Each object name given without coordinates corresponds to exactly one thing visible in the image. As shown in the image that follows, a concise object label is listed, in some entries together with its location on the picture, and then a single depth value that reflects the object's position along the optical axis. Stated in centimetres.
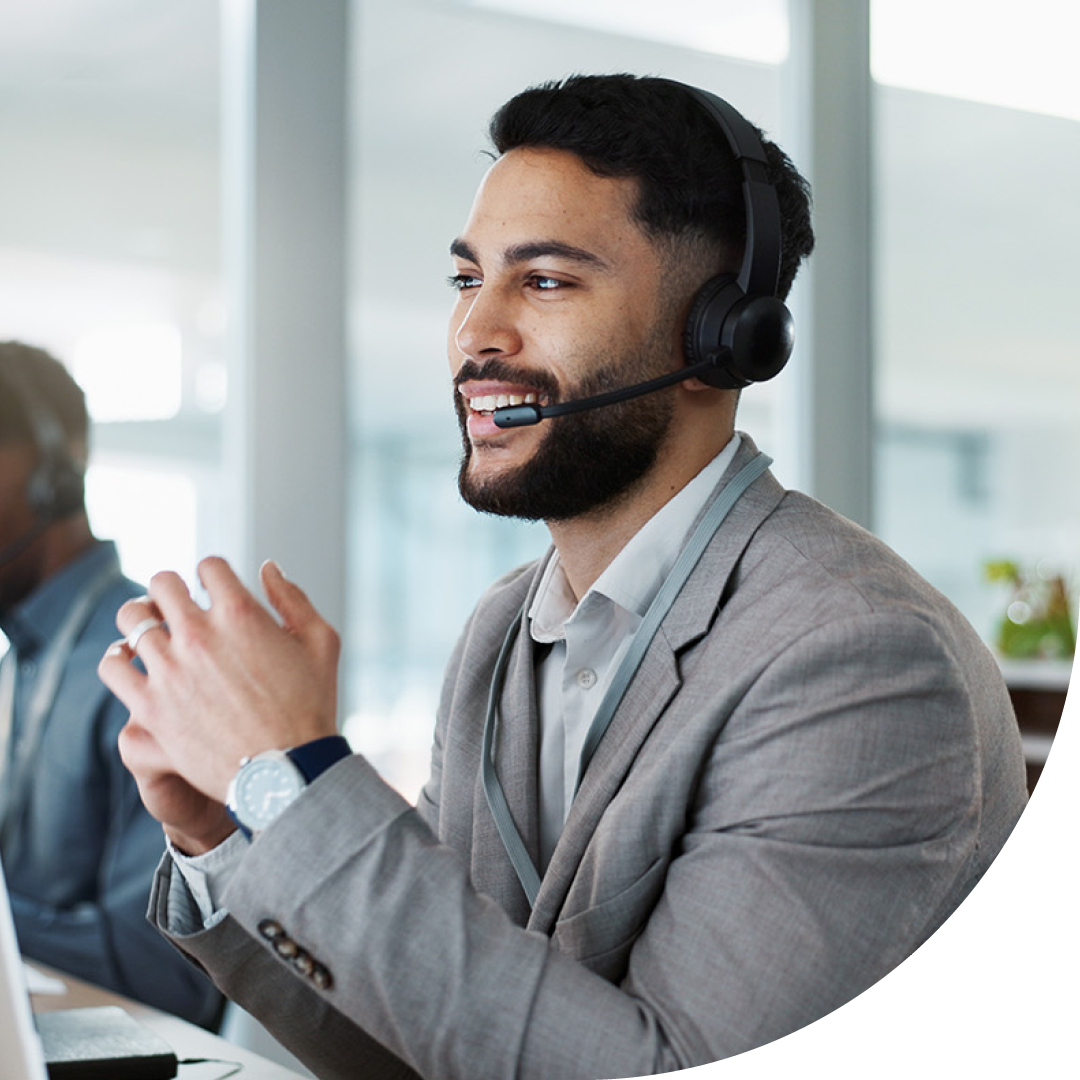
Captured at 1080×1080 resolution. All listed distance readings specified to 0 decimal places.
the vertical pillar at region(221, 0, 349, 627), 179
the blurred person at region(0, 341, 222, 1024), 153
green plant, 265
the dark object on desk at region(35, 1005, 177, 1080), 87
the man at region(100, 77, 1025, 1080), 67
